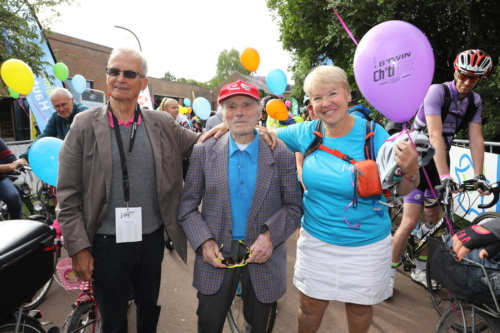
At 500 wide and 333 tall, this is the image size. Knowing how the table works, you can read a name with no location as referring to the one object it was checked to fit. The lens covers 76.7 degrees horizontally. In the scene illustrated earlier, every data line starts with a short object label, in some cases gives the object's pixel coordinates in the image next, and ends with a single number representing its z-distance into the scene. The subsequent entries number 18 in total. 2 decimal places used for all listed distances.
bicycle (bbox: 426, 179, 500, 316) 2.39
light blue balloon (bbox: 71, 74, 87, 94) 9.84
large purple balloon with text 1.63
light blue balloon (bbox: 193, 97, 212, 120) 10.77
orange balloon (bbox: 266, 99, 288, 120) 6.93
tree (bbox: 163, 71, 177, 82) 81.62
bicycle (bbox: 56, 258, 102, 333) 2.22
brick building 17.97
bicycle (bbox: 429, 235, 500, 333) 1.80
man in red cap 1.84
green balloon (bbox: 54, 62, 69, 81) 8.05
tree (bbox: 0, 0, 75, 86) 8.39
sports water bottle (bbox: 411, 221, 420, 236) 3.60
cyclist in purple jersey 2.65
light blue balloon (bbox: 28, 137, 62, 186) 2.60
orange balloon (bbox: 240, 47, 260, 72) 7.76
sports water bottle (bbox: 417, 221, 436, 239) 3.24
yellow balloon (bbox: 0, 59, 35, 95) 5.31
